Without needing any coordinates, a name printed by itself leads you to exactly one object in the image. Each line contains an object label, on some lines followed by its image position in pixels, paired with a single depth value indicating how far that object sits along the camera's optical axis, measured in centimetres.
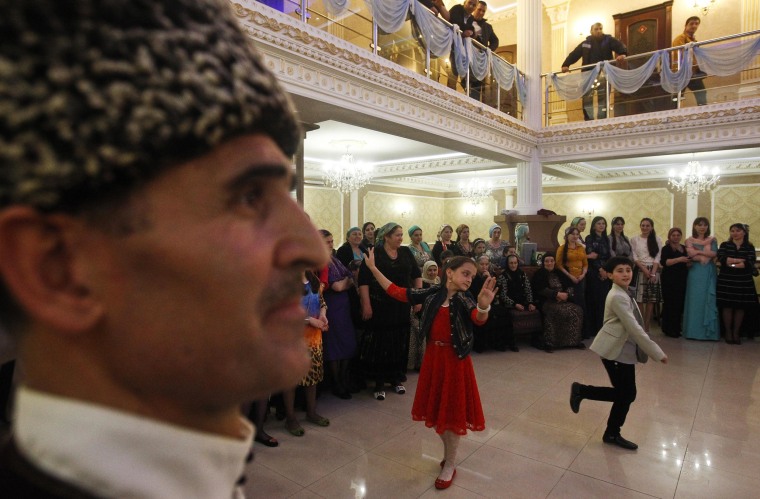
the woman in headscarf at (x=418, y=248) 527
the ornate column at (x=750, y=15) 920
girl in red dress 268
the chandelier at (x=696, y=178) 960
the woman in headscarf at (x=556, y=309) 560
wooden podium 762
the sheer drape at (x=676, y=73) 674
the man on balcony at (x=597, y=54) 768
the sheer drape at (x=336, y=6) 429
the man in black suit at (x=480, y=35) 686
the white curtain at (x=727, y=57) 630
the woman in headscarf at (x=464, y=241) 627
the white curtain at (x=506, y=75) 696
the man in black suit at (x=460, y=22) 641
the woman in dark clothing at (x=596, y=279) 621
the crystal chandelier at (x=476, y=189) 1259
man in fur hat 36
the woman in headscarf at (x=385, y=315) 396
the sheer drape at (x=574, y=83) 749
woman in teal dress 596
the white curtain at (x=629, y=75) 696
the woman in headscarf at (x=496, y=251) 593
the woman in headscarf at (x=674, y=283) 621
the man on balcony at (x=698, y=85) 689
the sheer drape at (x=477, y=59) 627
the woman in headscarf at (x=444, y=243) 653
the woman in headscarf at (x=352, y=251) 462
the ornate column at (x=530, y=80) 803
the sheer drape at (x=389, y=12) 478
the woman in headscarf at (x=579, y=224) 633
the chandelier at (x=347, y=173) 859
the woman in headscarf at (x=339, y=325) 385
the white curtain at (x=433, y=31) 530
